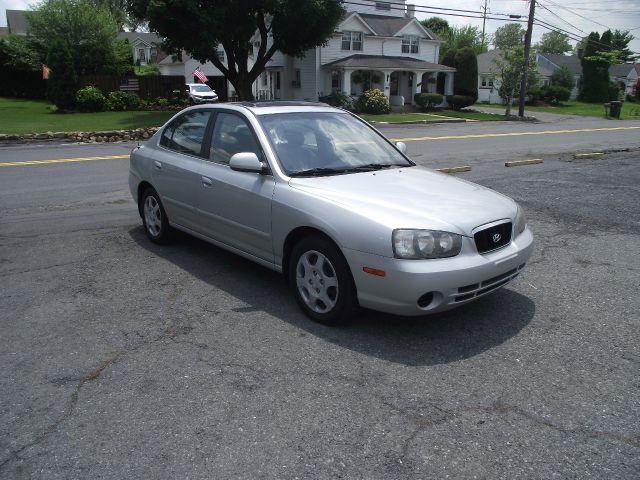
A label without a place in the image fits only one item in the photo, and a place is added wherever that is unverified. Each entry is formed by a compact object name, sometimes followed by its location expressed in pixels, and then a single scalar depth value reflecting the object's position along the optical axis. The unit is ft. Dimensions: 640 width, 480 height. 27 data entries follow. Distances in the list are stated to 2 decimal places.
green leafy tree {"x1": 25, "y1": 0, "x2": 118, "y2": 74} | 124.26
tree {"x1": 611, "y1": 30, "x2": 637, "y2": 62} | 276.00
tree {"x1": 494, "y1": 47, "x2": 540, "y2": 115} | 120.06
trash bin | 121.39
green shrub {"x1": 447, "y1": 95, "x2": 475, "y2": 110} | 137.65
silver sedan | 12.88
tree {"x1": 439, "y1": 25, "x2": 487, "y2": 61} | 270.26
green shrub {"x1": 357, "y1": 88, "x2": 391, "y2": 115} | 112.06
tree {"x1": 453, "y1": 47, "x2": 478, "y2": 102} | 150.20
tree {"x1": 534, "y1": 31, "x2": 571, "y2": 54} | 342.64
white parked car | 121.39
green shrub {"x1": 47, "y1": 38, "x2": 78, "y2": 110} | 93.91
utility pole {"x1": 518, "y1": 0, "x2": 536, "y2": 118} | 114.32
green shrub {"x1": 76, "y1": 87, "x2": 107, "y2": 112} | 96.27
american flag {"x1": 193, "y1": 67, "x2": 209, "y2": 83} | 107.65
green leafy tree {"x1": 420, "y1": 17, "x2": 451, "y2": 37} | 302.35
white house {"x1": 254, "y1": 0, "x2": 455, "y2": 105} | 130.31
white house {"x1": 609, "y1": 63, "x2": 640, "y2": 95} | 244.83
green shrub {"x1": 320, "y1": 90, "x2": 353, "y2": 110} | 117.50
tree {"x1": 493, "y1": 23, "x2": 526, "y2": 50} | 324.97
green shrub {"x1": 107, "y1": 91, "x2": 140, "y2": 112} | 100.42
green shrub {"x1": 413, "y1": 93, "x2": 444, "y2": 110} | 133.09
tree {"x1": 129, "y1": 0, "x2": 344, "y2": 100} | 84.48
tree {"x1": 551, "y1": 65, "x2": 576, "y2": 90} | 189.88
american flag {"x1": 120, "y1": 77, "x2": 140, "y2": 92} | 109.09
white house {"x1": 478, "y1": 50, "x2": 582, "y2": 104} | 185.17
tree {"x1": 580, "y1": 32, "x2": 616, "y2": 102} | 190.90
